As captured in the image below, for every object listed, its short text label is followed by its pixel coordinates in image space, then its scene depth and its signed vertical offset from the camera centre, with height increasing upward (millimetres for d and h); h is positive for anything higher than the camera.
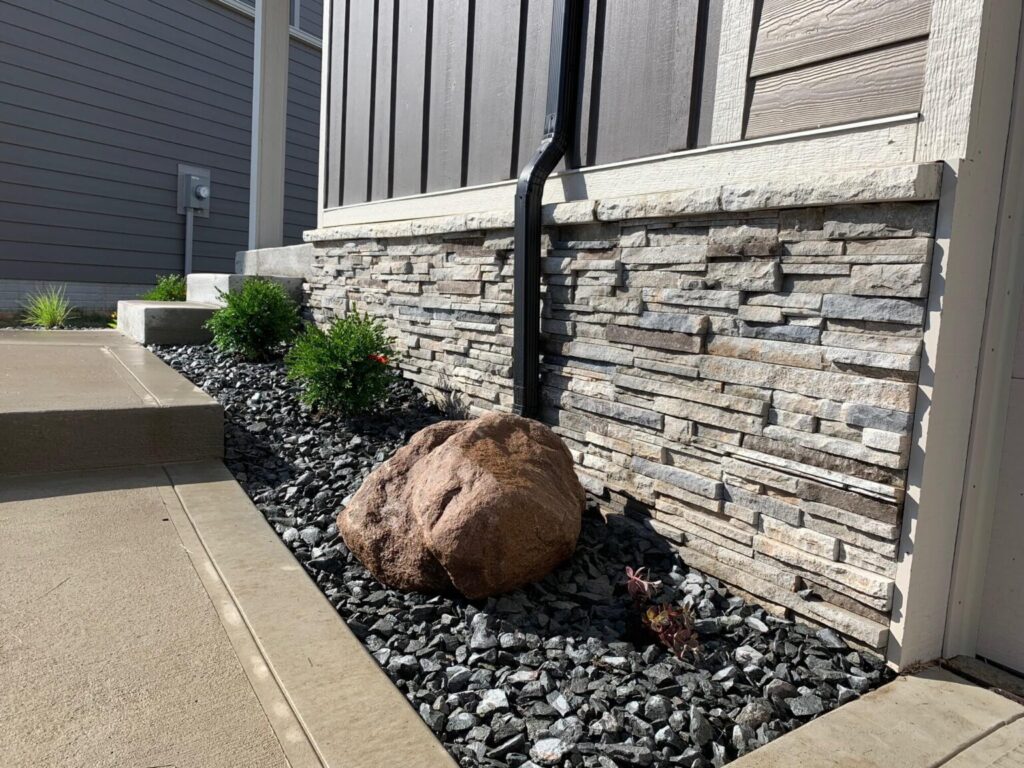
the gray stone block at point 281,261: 5473 +200
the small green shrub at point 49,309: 6906 -368
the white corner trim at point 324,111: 5242 +1310
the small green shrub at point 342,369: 3562 -389
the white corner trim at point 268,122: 6211 +1432
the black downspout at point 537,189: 3008 +475
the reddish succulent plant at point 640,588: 2204 -854
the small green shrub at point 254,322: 4637 -240
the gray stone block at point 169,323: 5293 -319
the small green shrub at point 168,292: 6695 -115
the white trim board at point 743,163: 1989 +497
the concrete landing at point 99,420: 2975 -615
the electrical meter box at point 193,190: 8836 +1113
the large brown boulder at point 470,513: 2135 -663
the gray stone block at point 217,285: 5477 -17
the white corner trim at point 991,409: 1912 -218
